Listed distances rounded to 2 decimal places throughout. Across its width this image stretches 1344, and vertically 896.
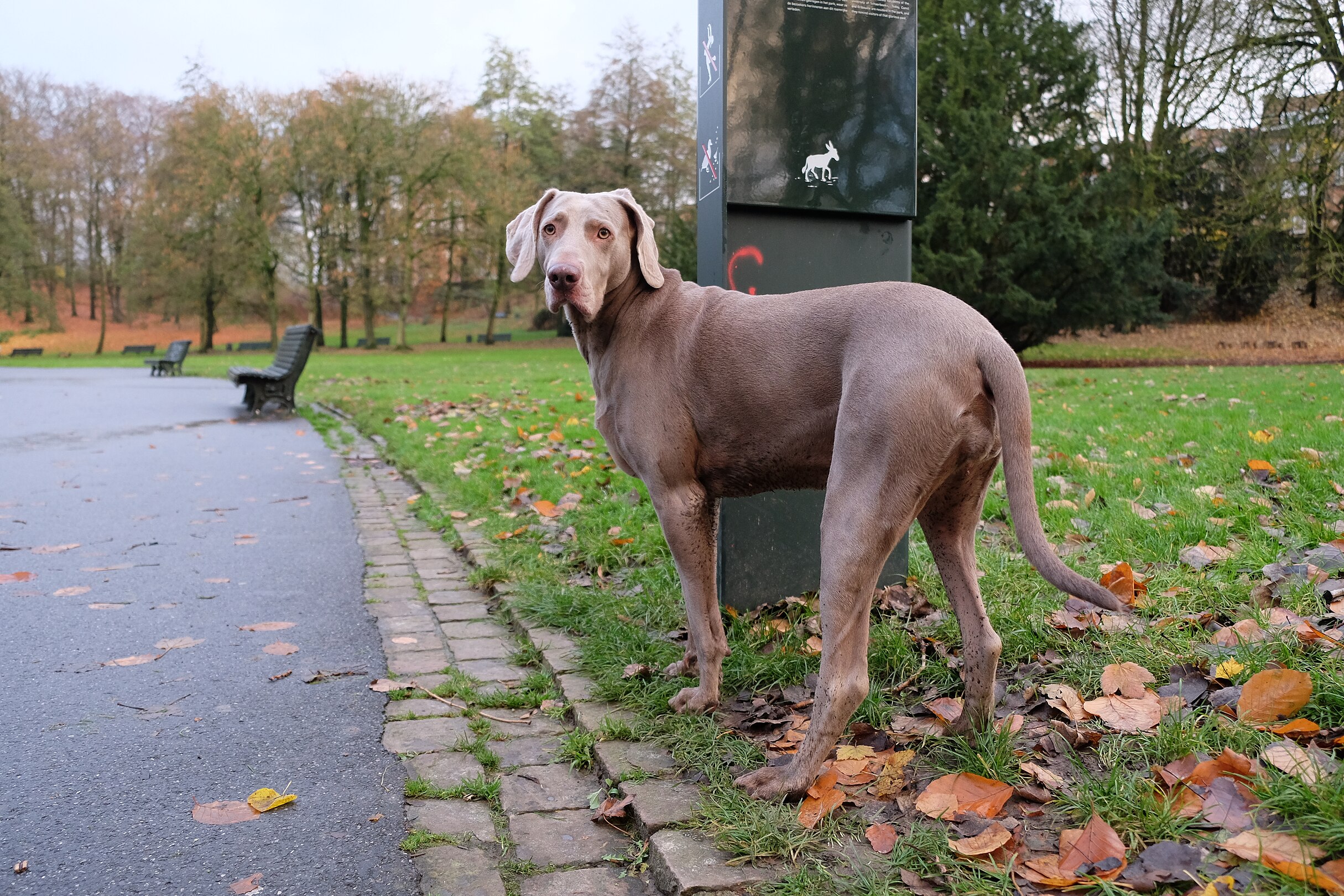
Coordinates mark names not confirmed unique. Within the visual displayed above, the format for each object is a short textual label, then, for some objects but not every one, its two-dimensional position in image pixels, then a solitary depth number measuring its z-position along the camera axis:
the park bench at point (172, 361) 23.80
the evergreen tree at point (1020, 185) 18.70
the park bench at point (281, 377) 12.93
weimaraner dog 2.30
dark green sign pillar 3.67
